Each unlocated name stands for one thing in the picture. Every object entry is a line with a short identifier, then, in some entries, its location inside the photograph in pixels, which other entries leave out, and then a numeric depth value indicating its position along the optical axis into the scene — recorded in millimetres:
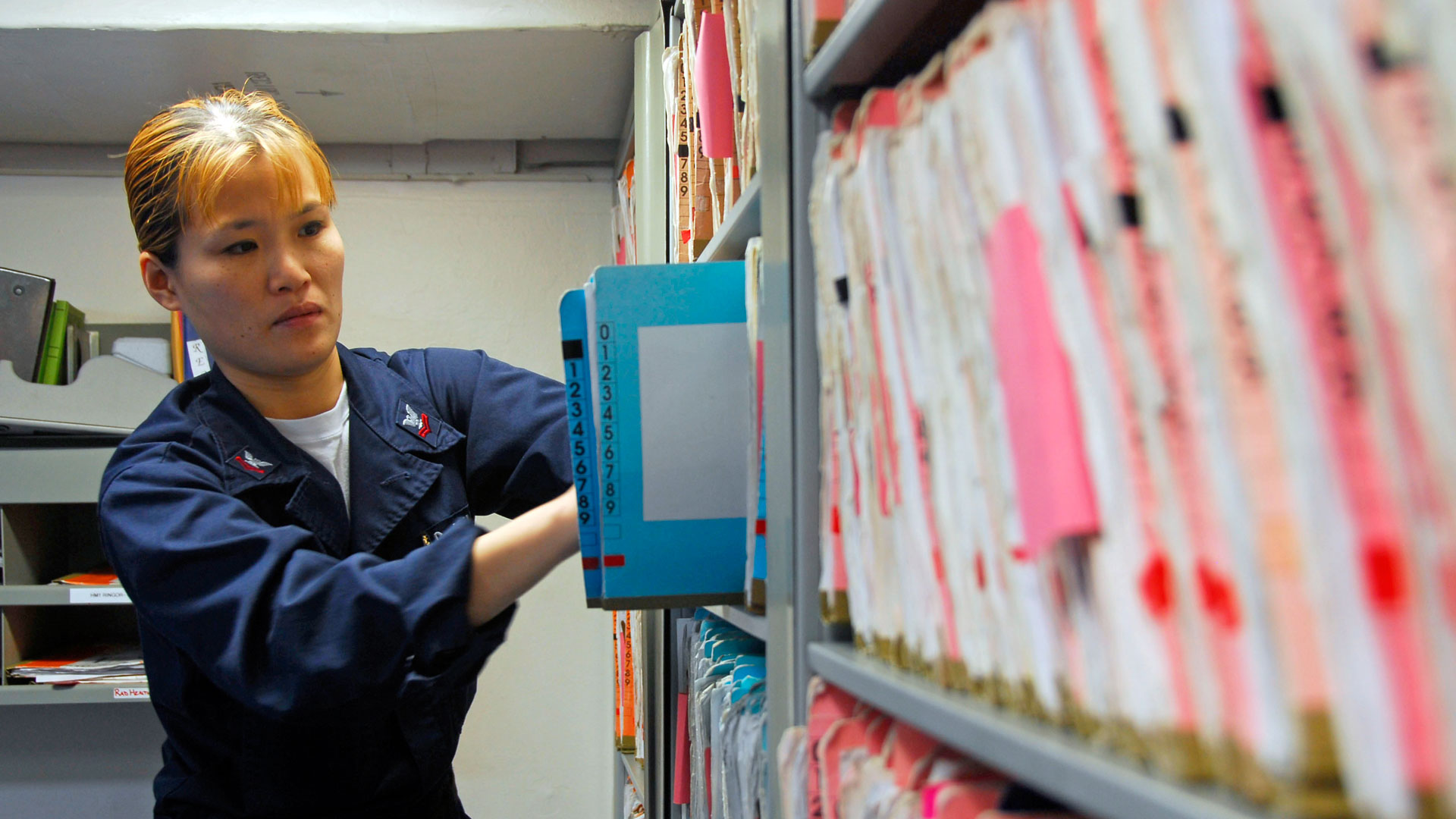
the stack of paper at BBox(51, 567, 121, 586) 2199
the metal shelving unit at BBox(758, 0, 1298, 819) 656
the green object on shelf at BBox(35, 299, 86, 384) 2279
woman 928
